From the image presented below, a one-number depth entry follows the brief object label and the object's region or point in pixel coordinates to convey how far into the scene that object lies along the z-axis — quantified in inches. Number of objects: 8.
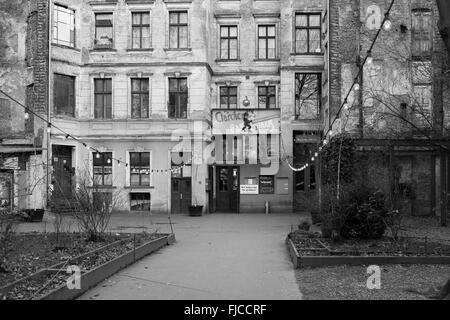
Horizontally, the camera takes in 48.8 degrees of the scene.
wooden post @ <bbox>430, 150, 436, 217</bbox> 970.7
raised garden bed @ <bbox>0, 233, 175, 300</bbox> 287.4
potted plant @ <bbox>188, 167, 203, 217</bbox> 1069.8
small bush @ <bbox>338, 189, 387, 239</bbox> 542.0
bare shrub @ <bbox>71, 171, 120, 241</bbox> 522.3
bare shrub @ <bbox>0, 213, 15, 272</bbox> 345.7
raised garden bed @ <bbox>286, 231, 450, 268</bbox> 429.4
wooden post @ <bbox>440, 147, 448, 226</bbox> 794.8
